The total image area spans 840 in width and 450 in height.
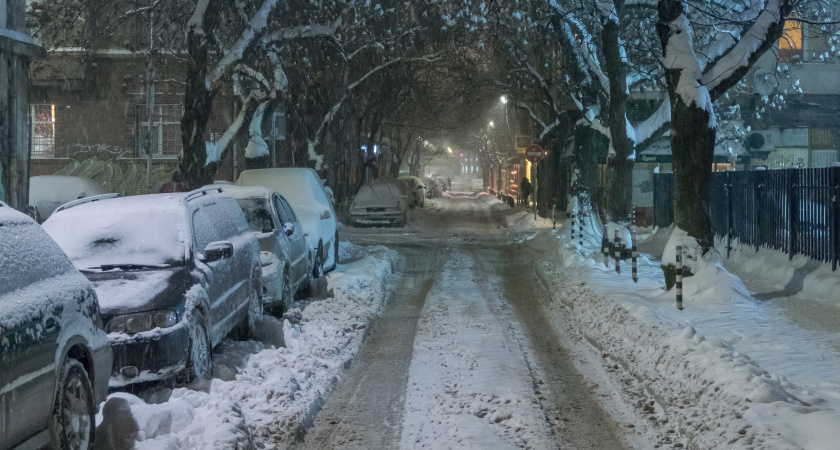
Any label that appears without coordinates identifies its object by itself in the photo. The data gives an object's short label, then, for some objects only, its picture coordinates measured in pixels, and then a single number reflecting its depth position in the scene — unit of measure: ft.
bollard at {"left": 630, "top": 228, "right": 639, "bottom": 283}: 44.19
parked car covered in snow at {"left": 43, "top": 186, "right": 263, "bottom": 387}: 21.38
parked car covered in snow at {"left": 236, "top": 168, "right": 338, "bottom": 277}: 45.65
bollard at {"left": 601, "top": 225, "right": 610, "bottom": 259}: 52.79
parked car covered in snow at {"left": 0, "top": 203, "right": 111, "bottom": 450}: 13.46
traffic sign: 96.17
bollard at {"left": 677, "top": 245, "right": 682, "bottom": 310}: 34.96
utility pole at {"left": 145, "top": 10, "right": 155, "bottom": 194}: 65.45
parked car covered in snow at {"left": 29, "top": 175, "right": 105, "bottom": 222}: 70.13
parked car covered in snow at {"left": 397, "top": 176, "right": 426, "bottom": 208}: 147.84
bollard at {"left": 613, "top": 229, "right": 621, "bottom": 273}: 48.33
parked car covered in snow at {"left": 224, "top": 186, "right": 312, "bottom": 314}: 34.04
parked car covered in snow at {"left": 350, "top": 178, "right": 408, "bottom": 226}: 95.61
